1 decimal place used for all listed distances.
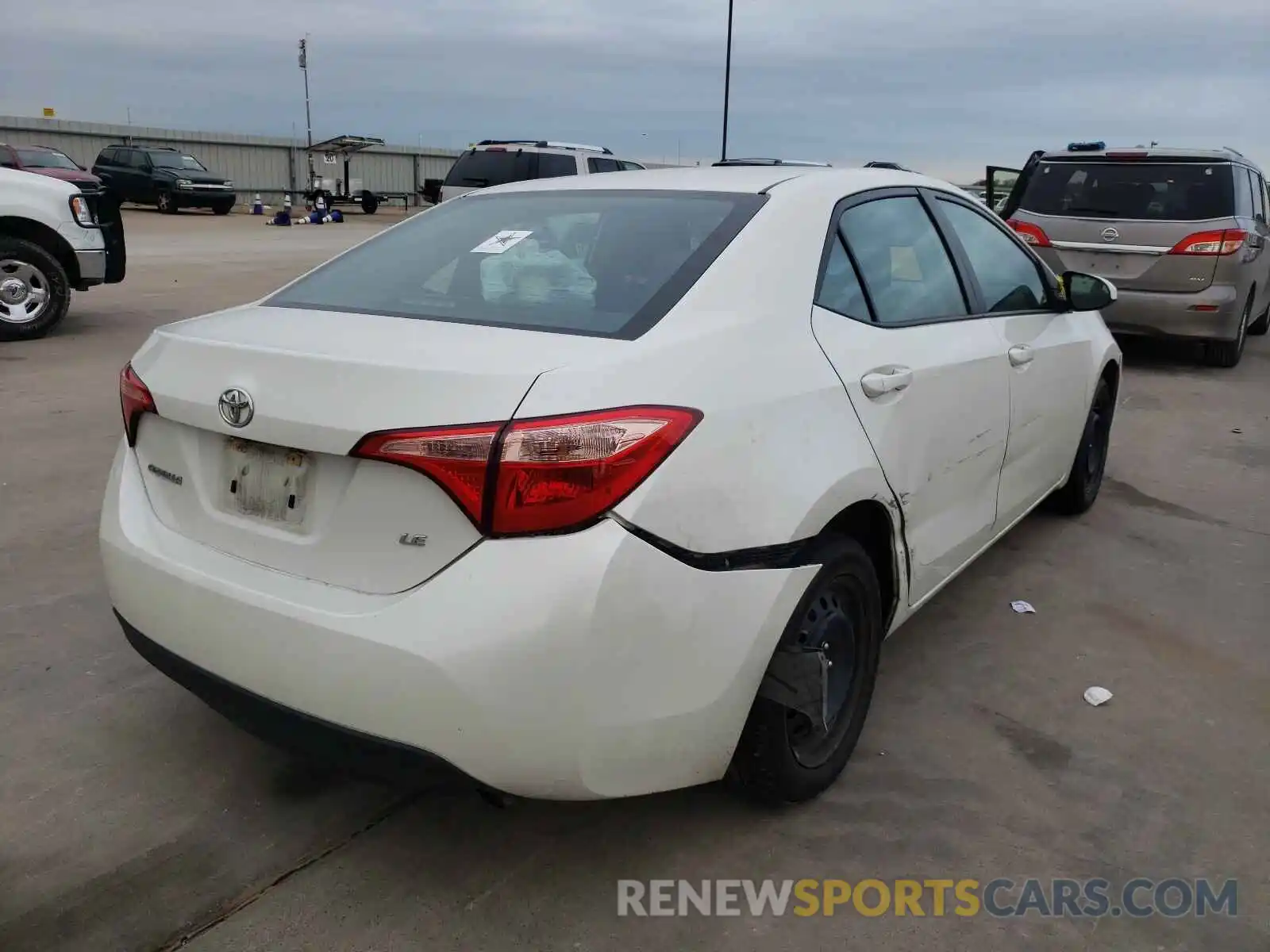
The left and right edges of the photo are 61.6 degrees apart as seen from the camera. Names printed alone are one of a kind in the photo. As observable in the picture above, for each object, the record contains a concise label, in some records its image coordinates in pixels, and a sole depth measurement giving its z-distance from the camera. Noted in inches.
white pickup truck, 357.7
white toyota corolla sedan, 79.0
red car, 610.5
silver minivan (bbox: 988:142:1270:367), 339.9
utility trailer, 1332.4
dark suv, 1138.0
